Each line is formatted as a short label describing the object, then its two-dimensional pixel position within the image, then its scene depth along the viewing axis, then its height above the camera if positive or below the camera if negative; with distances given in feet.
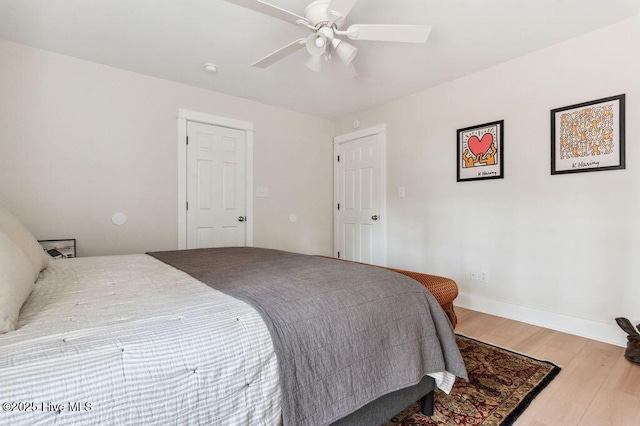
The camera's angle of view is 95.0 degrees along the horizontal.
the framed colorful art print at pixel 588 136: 7.07 +1.98
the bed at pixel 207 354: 1.92 -1.13
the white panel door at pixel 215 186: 10.66 +1.01
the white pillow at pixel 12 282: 2.35 -0.66
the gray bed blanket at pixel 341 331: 2.81 -1.33
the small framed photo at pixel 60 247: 8.05 -0.98
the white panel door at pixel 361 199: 12.43 +0.63
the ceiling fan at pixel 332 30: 5.25 +3.63
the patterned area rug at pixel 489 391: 4.51 -3.12
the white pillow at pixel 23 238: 4.09 -0.39
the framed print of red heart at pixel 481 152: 9.05 +2.00
